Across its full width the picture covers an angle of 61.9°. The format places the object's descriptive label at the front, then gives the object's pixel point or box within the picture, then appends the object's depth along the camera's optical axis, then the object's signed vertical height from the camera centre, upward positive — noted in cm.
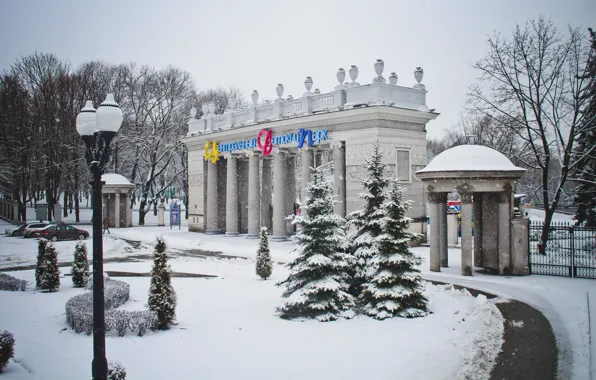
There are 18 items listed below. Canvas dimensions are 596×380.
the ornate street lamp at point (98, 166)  752 +53
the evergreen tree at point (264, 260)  2058 -266
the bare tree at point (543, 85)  2542 +578
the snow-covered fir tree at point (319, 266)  1393 -204
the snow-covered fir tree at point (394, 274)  1419 -233
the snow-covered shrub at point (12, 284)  1811 -311
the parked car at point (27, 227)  3892 -224
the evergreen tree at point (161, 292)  1268 -246
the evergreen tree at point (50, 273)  1808 -274
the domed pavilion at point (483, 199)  2069 -25
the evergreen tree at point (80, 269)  1908 -276
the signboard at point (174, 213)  5153 -170
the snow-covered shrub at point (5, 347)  905 -273
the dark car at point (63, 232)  3728 -261
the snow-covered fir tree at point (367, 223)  1519 -88
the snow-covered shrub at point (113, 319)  1212 -302
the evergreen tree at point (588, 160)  2611 +189
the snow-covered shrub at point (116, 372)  795 -281
